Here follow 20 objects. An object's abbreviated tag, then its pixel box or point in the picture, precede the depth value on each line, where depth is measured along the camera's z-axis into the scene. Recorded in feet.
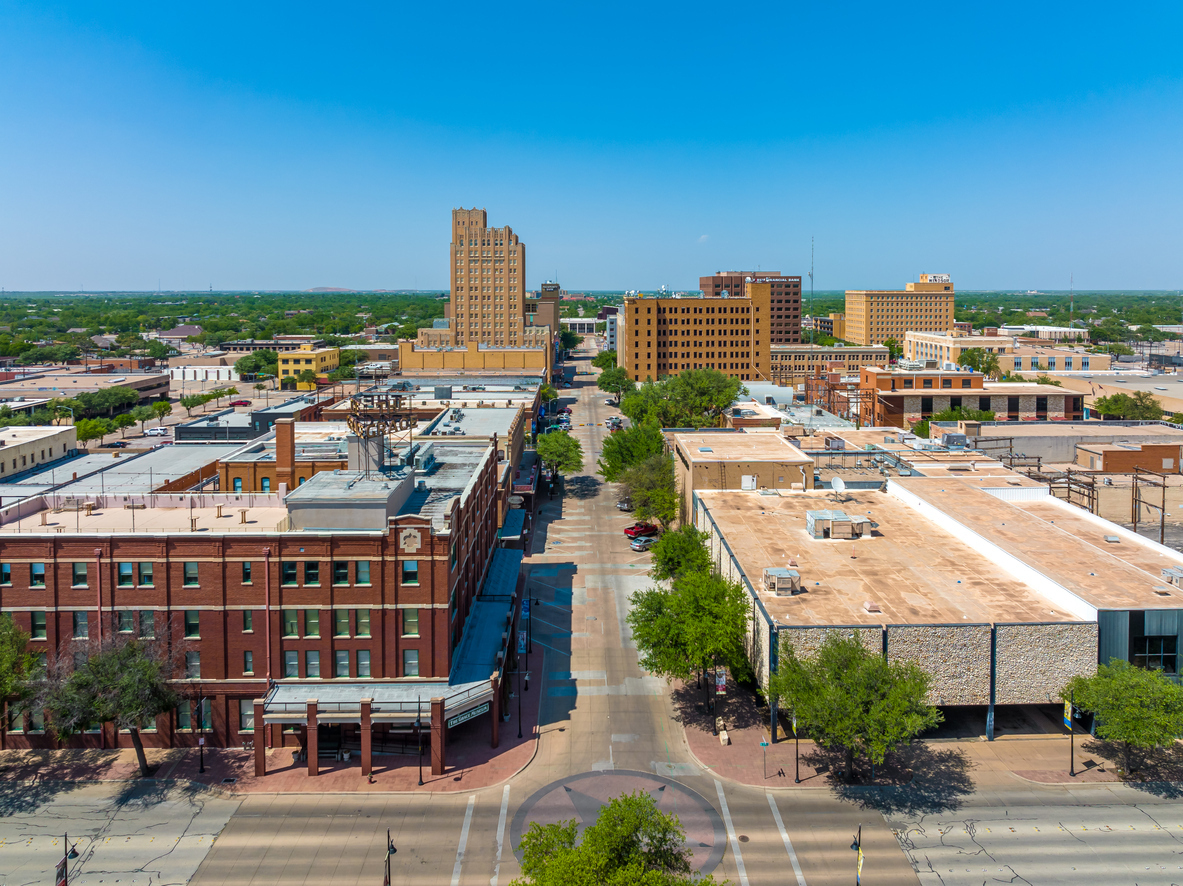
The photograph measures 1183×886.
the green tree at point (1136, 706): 124.16
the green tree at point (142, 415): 491.72
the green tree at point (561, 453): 348.71
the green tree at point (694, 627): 149.38
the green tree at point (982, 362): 590.96
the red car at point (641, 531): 278.05
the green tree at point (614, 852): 81.51
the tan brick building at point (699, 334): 627.87
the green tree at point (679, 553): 193.16
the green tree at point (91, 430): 418.51
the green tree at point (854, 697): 123.24
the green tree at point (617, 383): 613.11
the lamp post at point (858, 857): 105.90
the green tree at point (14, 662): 128.88
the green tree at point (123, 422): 466.29
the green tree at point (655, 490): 271.49
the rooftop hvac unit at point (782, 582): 157.28
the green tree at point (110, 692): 127.85
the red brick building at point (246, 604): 140.05
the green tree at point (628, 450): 320.09
